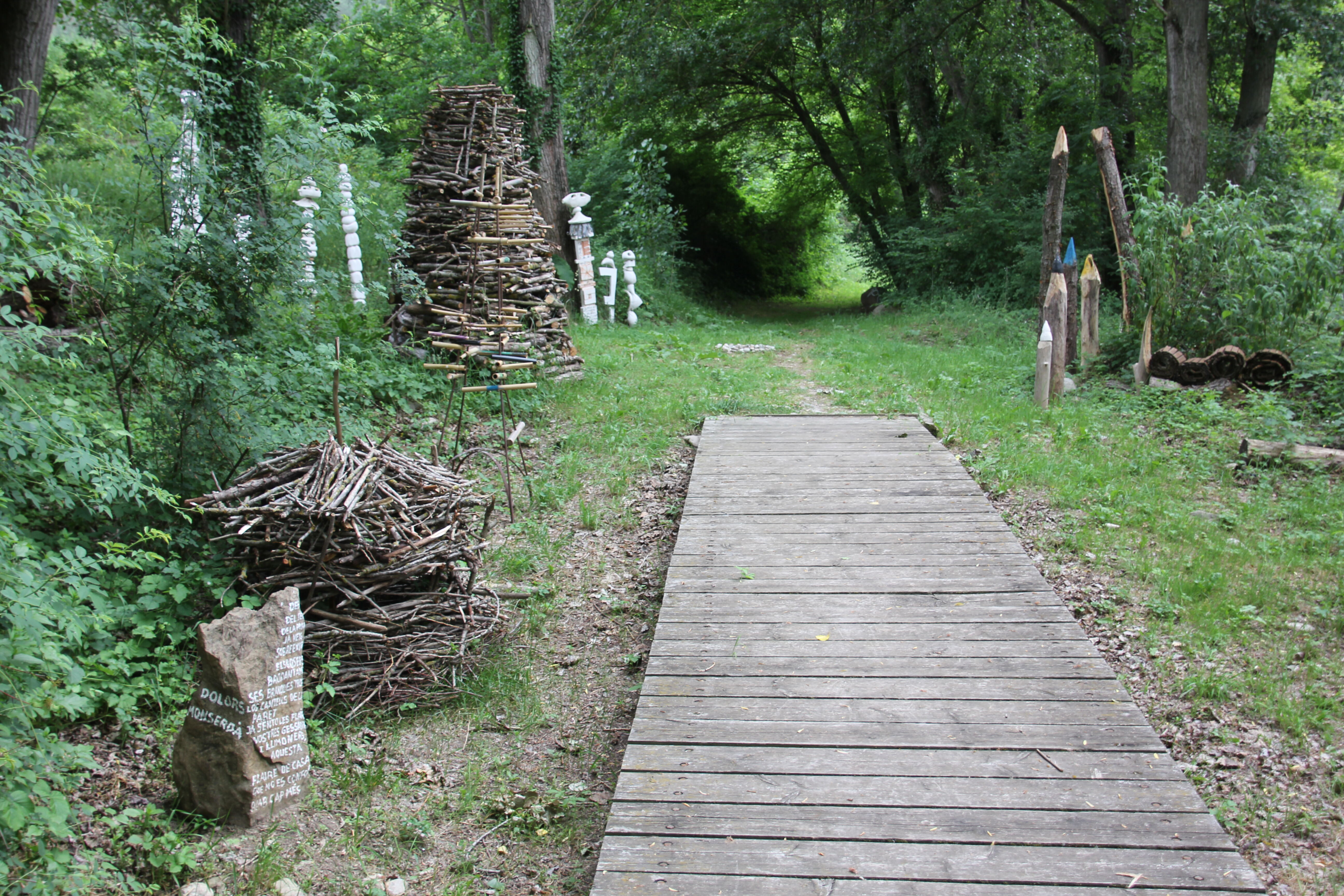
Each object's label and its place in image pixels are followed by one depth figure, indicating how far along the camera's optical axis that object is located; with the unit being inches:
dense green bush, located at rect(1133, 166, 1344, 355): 320.8
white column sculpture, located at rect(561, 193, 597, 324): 554.9
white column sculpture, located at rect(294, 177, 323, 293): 211.6
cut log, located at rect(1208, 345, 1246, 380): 329.4
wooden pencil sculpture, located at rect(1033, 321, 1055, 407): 329.1
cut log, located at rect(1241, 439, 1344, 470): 259.4
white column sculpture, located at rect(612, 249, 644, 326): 572.7
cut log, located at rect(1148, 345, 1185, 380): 340.2
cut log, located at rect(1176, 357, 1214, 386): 334.0
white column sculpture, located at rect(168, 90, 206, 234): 189.3
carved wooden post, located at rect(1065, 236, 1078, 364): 387.5
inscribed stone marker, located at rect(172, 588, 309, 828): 128.3
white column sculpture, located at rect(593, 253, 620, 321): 567.8
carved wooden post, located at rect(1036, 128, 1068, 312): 402.0
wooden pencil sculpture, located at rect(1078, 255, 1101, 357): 398.9
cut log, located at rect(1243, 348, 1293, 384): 325.7
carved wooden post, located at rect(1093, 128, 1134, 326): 404.8
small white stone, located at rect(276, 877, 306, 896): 117.4
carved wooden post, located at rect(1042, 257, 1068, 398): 343.6
